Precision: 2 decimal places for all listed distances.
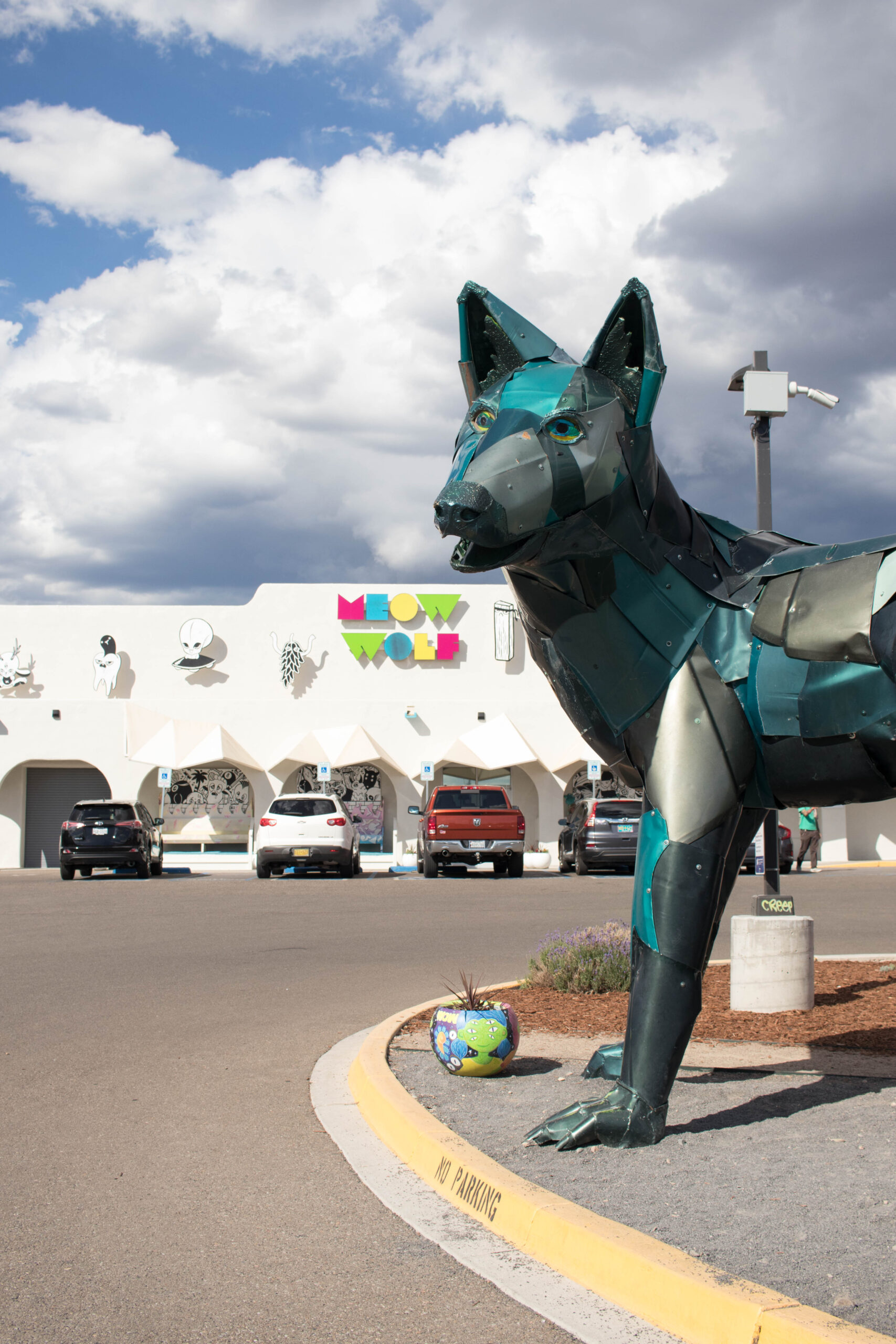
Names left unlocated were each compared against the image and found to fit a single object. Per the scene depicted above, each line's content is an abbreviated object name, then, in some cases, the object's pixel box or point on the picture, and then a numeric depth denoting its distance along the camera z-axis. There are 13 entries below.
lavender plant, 8.59
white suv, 22.64
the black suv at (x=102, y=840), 23.12
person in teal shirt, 26.55
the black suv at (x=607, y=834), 23.39
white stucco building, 30.22
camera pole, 8.75
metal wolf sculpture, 4.26
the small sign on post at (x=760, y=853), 25.58
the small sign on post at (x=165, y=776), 30.05
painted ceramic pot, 5.89
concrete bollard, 7.69
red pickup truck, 22.66
